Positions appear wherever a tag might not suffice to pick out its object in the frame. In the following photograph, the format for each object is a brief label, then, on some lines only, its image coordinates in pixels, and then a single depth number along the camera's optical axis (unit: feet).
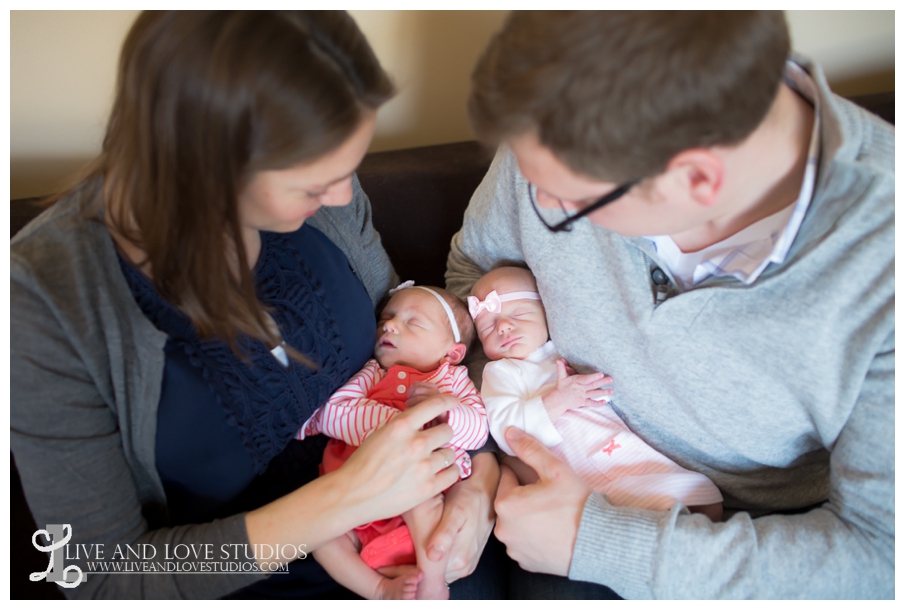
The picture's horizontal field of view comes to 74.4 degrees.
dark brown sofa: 6.00
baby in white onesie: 4.35
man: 2.83
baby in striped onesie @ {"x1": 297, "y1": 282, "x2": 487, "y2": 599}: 4.19
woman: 2.93
